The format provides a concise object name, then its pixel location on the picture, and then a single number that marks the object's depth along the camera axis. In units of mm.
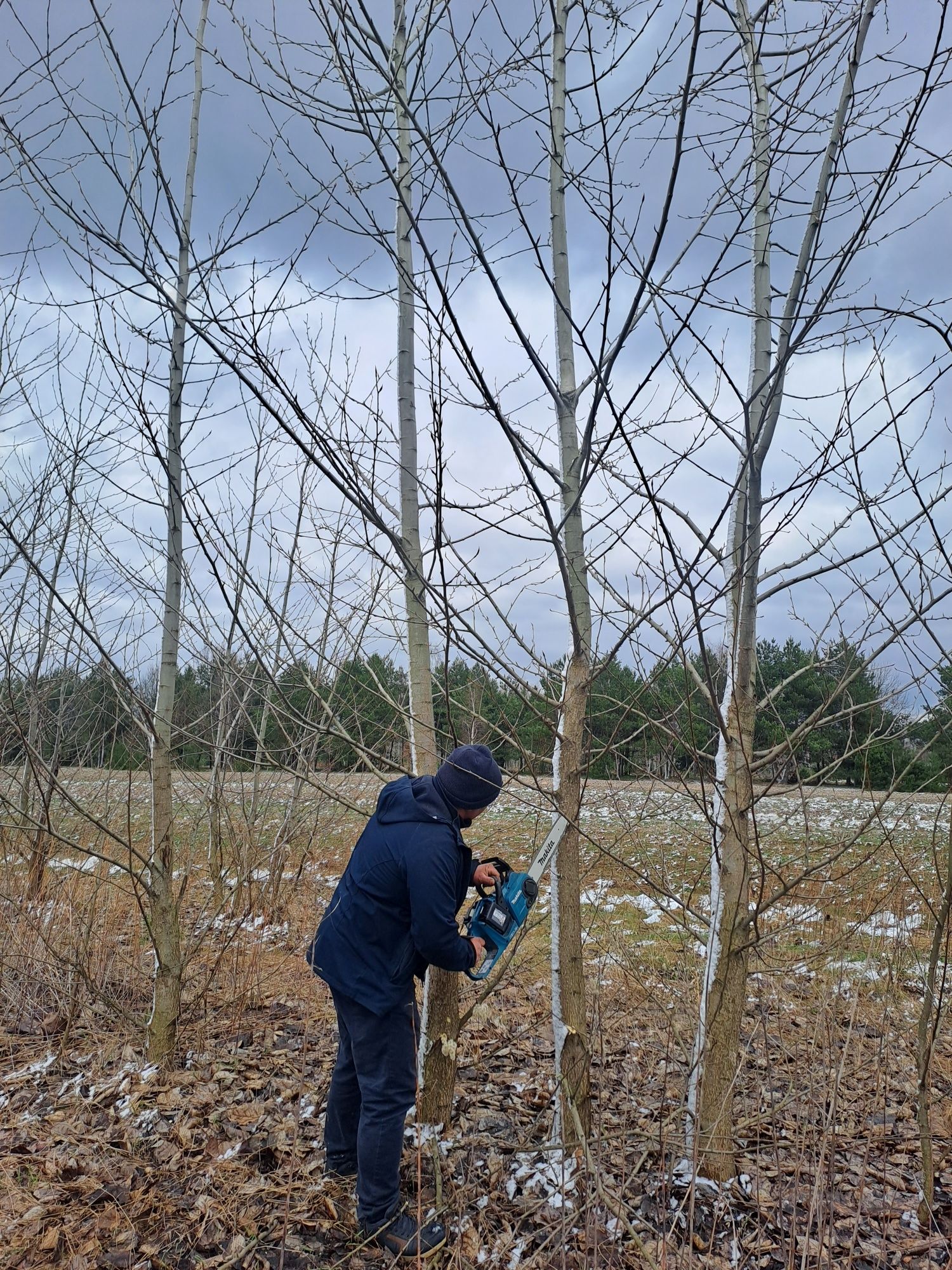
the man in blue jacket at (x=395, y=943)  3068
